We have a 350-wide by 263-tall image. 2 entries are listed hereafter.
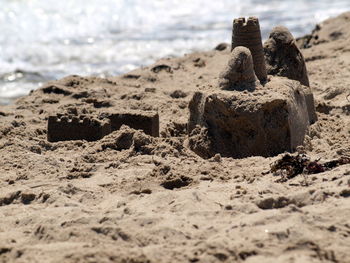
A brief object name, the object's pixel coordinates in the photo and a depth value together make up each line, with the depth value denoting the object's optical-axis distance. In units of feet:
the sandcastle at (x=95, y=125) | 44.78
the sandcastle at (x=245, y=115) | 40.93
